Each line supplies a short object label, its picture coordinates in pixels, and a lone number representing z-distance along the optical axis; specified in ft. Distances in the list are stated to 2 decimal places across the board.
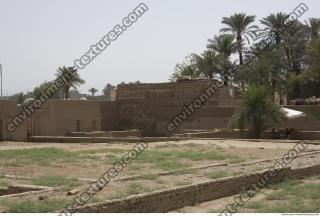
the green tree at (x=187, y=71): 209.03
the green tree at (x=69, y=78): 196.44
